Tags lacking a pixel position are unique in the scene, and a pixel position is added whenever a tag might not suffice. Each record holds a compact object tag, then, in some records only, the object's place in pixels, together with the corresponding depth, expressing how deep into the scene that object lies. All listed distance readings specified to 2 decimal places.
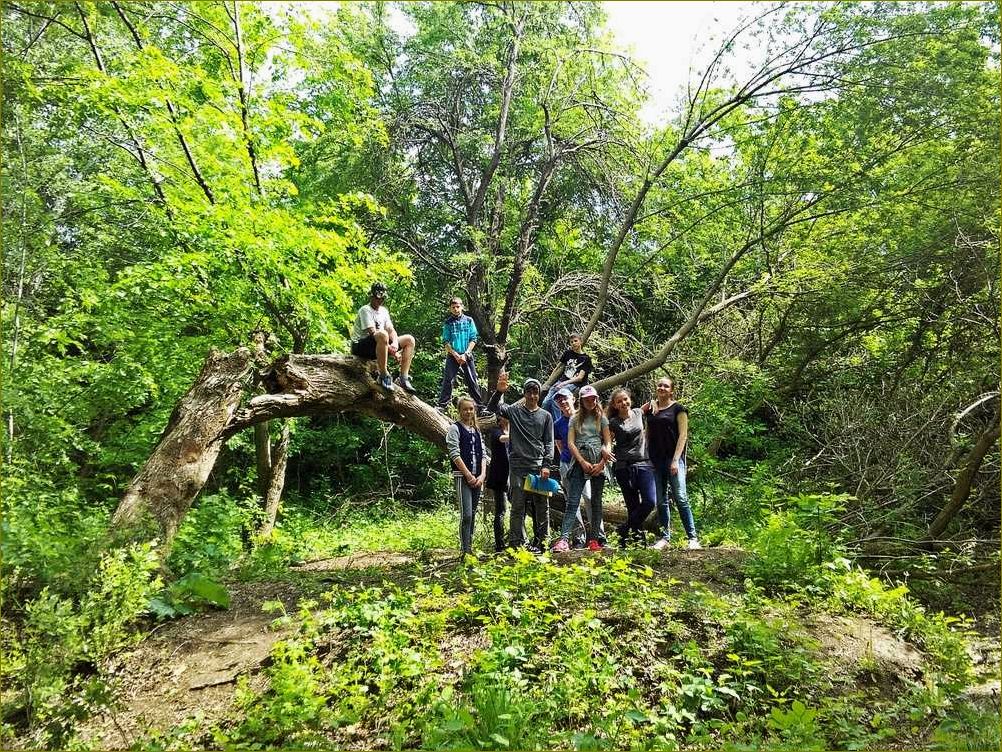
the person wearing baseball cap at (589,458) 5.87
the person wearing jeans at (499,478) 6.38
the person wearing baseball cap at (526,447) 5.81
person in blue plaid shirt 7.99
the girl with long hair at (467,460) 5.70
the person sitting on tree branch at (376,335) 6.59
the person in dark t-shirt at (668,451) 6.02
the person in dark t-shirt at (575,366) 7.67
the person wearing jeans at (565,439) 6.24
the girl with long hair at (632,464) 6.07
